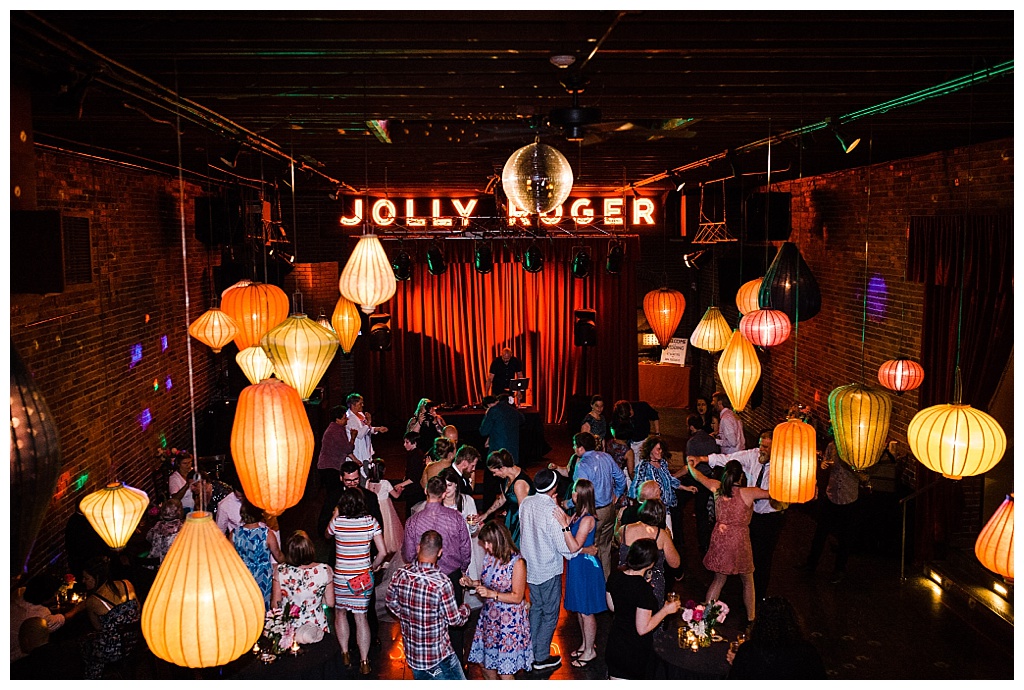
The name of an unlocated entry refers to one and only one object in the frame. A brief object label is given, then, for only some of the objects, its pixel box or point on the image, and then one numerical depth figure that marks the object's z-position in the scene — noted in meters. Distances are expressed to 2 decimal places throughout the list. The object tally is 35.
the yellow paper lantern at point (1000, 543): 3.61
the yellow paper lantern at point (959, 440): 3.77
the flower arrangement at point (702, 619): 4.85
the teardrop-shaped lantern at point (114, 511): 4.68
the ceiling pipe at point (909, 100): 3.71
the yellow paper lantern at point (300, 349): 3.65
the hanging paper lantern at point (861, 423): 4.50
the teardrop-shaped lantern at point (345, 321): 7.51
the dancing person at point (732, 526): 5.84
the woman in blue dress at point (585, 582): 5.50
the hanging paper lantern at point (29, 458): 1.57
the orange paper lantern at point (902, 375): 5.71
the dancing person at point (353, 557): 5.22
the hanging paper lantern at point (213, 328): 5.74
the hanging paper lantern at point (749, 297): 6.13
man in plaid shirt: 4.61
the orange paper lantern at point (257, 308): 4.64
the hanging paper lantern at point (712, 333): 6.14
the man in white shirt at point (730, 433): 7.89
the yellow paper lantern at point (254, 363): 5.00
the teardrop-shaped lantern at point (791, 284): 5.37
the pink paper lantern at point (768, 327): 5.27
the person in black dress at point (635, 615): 4.61
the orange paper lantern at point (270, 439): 2.93
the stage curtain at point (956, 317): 5.87
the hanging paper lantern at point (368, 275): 3.65
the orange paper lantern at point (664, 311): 7.29
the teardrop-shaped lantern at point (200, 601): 2.43
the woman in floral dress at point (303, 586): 5.10
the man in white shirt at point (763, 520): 6.14
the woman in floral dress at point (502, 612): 4.95
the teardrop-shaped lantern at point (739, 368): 5.23
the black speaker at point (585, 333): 12.07
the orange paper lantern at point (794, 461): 4.66
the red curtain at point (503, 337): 12.90
